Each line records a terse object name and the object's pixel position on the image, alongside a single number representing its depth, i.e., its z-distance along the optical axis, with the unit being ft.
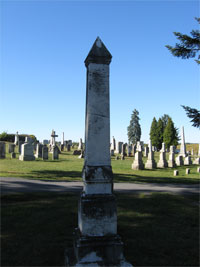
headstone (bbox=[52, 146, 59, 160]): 82.89
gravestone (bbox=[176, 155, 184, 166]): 82.67
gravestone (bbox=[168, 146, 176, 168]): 77.00
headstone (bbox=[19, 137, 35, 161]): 72.74
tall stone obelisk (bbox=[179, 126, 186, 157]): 96.89
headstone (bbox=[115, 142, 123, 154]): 128.26
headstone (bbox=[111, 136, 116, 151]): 134.86
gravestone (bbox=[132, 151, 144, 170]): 63.93
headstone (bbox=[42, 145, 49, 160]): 82.41
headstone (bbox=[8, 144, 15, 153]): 97.20
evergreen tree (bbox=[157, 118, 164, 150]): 207.47
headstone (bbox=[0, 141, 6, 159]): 74.08
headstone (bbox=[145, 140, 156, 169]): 69.05
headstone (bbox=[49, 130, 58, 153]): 114.11
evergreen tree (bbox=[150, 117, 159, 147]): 208.66
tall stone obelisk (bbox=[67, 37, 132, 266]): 12.00
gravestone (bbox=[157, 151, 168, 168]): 75.00
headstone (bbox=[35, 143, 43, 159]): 86.12
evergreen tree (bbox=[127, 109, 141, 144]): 220.84
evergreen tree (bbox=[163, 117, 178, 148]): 191.42
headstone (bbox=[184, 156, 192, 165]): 86.89
